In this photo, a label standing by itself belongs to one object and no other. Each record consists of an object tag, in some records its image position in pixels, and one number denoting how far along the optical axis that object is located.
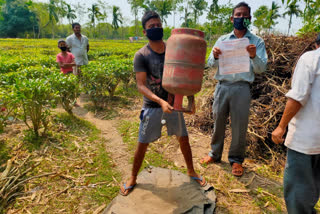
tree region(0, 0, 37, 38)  48.78
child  6.28
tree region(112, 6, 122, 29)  49.86
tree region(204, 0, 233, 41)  31.91
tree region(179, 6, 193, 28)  45.00
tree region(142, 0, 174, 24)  52.68
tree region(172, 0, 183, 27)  46.88
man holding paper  2.73
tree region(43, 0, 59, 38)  46.99
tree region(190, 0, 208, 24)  43.46
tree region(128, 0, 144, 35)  53.81
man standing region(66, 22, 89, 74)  6.69
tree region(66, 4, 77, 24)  49.66
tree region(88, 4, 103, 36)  43.67
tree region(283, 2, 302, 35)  38.54
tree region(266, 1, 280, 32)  38.17
